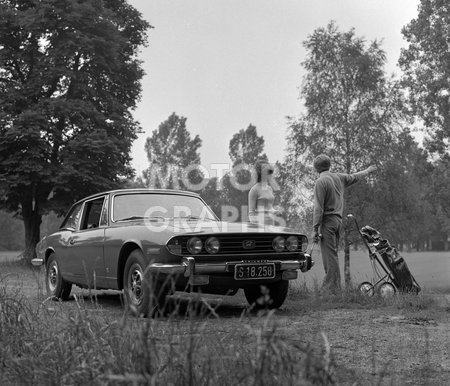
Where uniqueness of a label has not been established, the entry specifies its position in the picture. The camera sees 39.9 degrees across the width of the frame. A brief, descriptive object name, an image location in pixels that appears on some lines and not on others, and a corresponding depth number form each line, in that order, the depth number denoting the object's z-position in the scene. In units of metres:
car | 6.63
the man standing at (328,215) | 9.20
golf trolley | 9.55
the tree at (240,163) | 63.56
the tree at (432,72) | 30.14
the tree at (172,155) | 58.91
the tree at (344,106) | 29.22
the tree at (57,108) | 22.86
